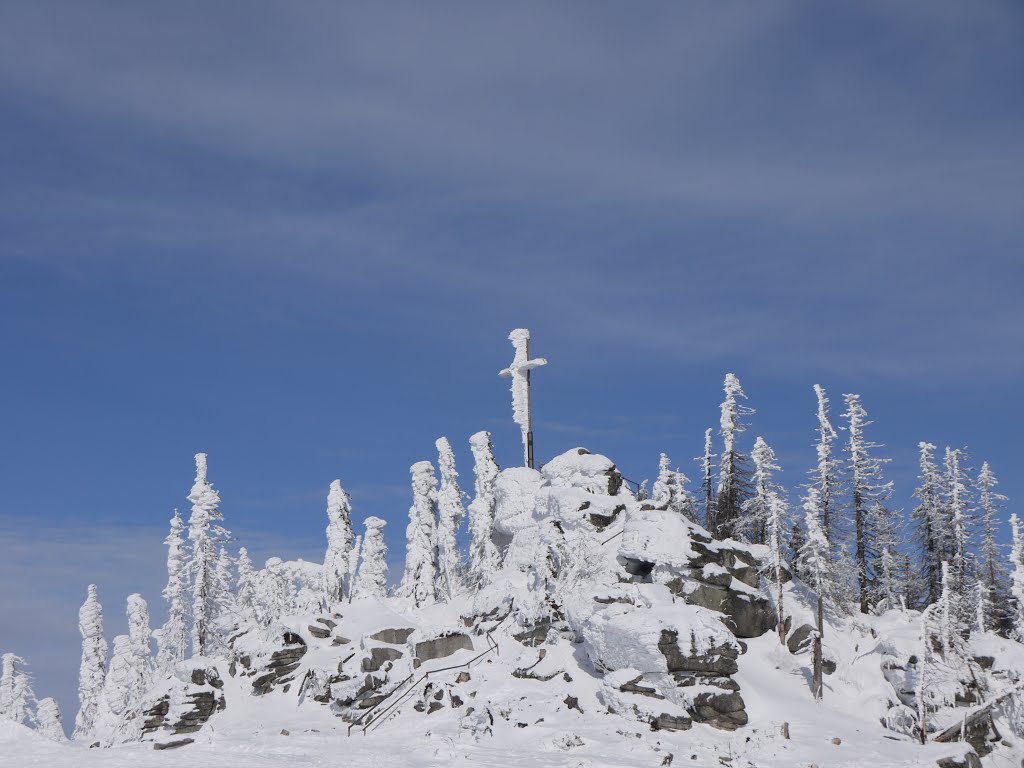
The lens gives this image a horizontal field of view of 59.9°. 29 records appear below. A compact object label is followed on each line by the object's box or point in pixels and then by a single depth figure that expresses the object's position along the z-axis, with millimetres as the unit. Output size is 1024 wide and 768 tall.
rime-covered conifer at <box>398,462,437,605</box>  64312
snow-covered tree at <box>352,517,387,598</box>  71562
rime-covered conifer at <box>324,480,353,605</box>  66812
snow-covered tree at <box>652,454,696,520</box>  60750
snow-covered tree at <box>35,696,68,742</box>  80250
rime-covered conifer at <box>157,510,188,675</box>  58062
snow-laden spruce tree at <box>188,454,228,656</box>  52750
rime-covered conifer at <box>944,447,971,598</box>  58000
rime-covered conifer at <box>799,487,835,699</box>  41312
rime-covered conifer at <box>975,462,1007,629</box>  60781
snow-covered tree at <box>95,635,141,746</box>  70500
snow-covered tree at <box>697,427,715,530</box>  67562
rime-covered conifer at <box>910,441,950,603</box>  61250
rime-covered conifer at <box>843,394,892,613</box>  55000
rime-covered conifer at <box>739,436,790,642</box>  45125
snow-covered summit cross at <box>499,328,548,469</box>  56006
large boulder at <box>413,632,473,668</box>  44906
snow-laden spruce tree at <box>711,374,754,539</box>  62781
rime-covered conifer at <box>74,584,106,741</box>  78438
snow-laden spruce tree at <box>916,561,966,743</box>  38688
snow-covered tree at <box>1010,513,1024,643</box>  47125
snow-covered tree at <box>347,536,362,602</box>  67188
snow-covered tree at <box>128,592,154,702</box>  76250
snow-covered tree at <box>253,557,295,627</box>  75875
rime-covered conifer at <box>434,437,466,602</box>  65875
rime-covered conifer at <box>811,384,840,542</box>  55062
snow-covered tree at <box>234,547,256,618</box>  81875
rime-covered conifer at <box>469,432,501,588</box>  58141
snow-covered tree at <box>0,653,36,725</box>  74188
